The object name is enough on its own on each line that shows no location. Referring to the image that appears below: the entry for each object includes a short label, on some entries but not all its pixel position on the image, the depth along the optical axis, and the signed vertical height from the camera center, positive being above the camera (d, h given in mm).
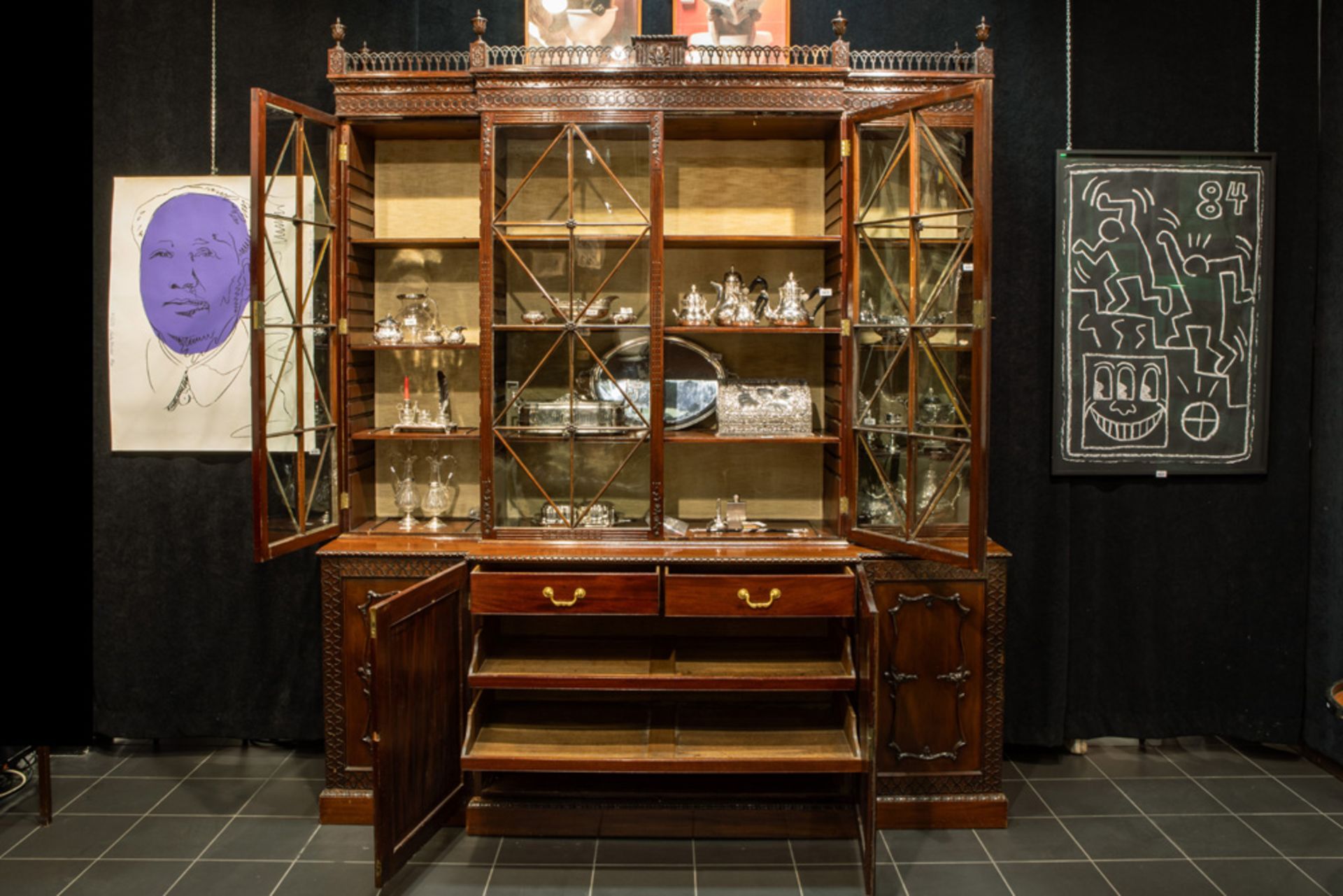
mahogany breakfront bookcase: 3170 -95
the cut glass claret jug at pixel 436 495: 3748 -294
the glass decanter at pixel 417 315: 3748 +403
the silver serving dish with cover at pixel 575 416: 3527 +15
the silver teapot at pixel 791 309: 3539 +408
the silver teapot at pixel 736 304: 3564 +429
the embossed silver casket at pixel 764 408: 3578 +47
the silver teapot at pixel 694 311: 3576 +401
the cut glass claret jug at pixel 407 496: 3705 -296
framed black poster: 3771 +434
